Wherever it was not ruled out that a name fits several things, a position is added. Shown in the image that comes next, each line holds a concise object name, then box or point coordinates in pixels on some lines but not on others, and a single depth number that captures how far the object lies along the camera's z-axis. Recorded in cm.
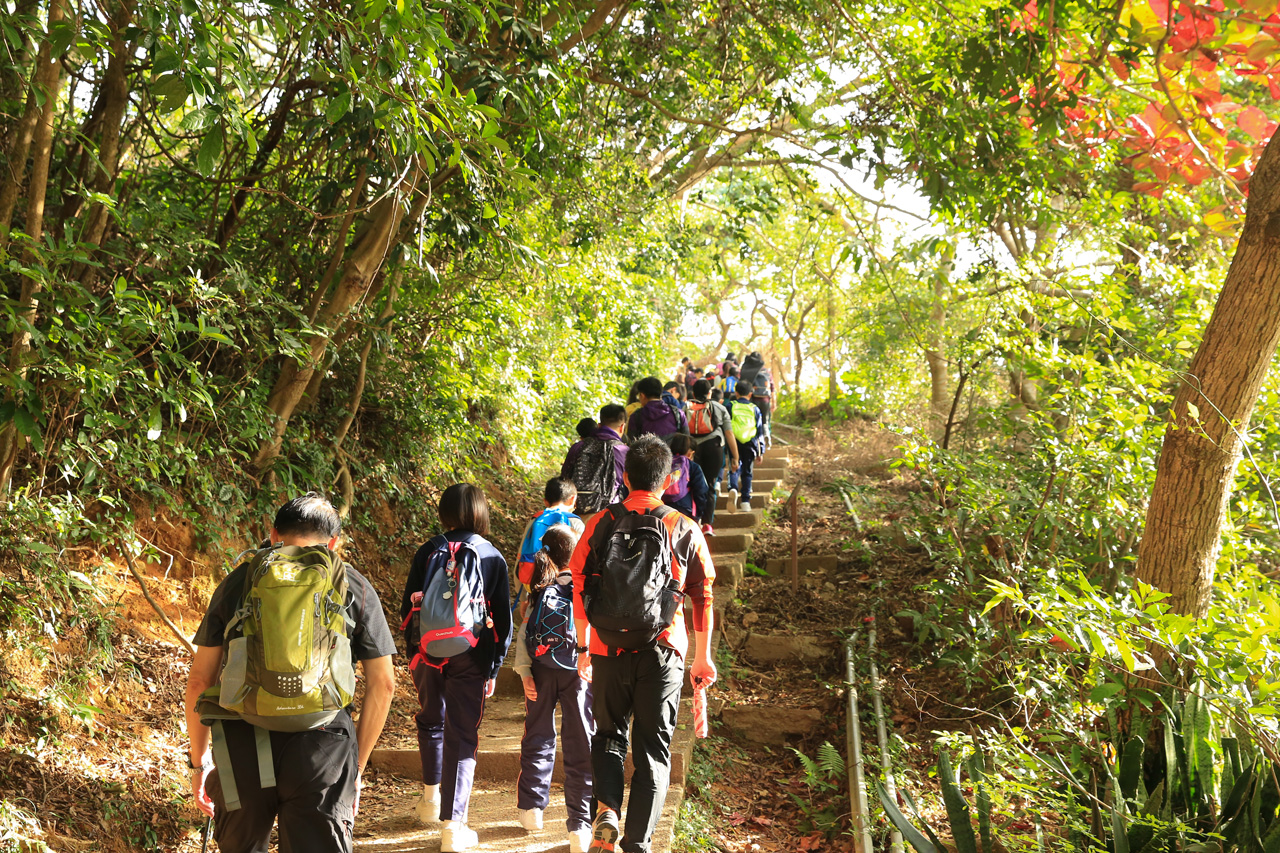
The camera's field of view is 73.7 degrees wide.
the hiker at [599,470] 611
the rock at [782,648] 761
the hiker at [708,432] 873
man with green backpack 251
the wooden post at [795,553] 862
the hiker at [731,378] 1312
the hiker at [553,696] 402
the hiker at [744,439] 988
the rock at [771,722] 664
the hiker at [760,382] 1278
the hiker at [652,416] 755
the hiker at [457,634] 388
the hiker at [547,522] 450
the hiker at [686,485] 691
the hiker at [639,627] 350
